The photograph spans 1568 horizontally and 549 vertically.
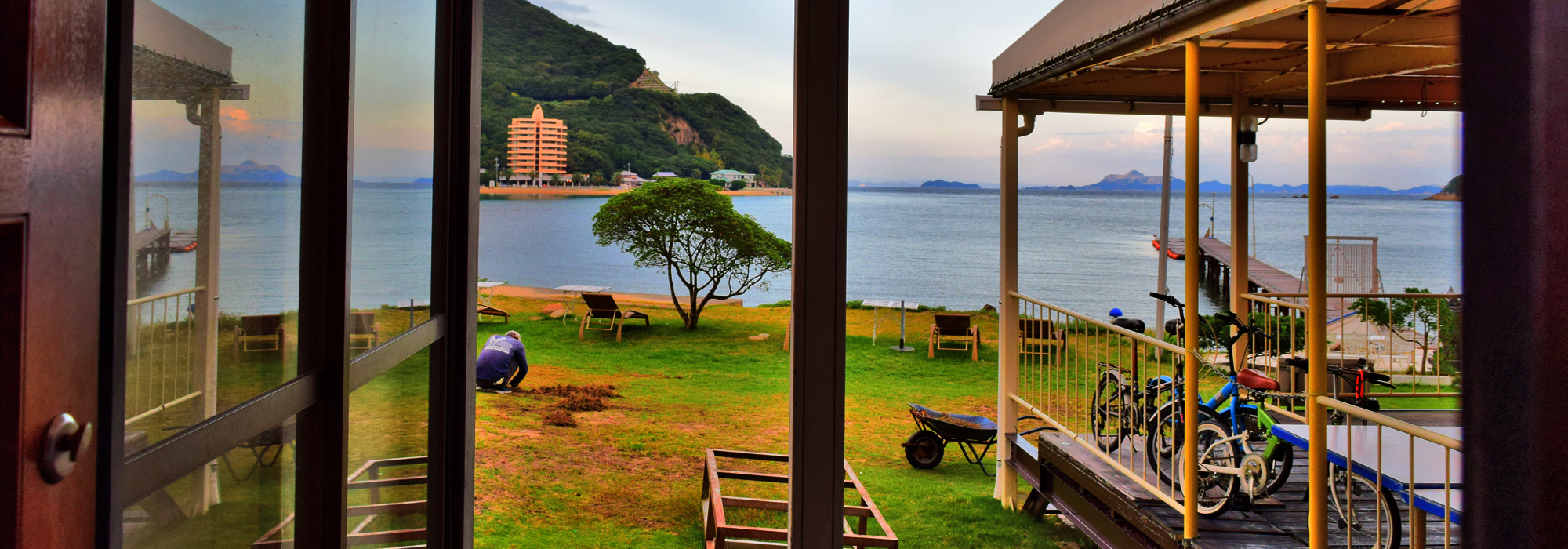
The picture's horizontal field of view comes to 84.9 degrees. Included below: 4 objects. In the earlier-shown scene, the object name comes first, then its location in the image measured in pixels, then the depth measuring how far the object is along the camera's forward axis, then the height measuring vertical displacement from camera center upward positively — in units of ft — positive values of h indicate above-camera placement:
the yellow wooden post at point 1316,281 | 5.80 +0.13
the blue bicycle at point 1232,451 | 8.55 -1.59
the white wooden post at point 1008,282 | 11.32 +0.20
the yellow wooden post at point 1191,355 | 7.48 -0.50
